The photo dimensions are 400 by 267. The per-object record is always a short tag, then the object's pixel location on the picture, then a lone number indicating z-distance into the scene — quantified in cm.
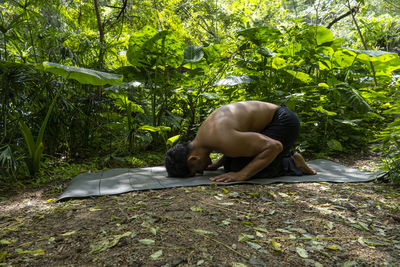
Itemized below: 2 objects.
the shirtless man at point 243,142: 218
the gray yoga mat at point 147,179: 208
